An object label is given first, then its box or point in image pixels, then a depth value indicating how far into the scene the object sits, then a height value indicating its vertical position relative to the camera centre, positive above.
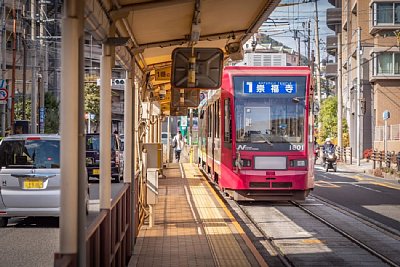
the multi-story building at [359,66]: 50.75 +6.49
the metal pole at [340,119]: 46.59 +1.74
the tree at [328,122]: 61.56 +2.02
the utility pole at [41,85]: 35.69 +3.33
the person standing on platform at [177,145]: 40.84 -0.14
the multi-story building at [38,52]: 33.28 +6.00
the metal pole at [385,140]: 36.56 +0.13
